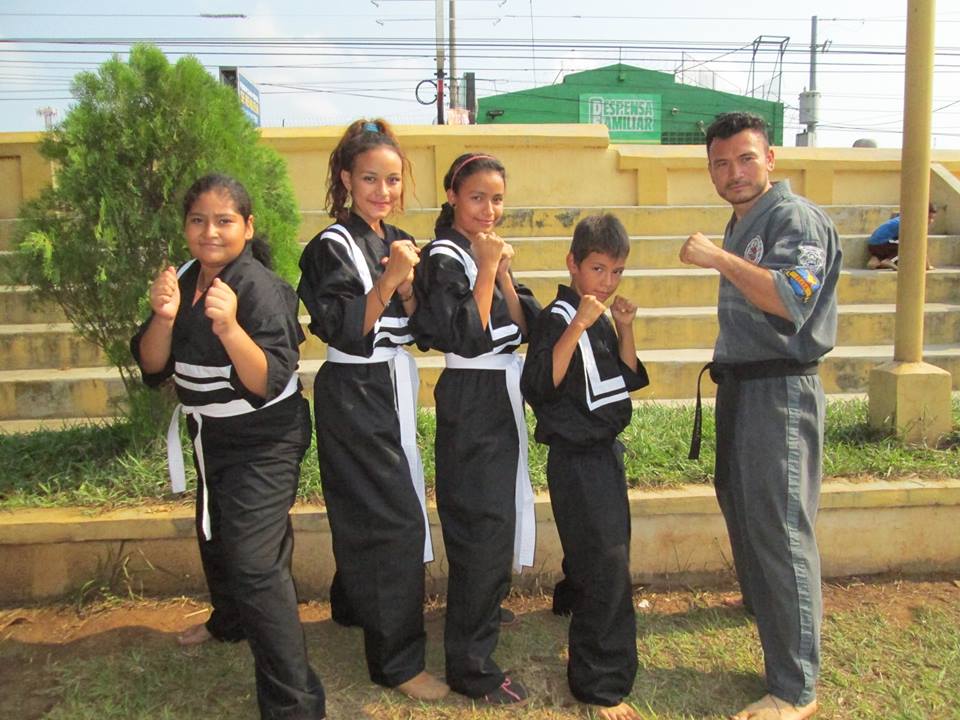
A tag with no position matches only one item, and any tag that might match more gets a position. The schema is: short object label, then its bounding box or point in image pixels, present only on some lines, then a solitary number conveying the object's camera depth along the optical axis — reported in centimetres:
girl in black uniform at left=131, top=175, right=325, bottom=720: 221
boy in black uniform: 238
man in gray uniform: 234
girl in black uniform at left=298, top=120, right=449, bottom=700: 239
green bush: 332
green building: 2541
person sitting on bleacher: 636
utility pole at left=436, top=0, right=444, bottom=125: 2269
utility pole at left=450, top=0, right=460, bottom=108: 2312
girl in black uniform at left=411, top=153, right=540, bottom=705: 241
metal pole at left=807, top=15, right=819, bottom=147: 2684
